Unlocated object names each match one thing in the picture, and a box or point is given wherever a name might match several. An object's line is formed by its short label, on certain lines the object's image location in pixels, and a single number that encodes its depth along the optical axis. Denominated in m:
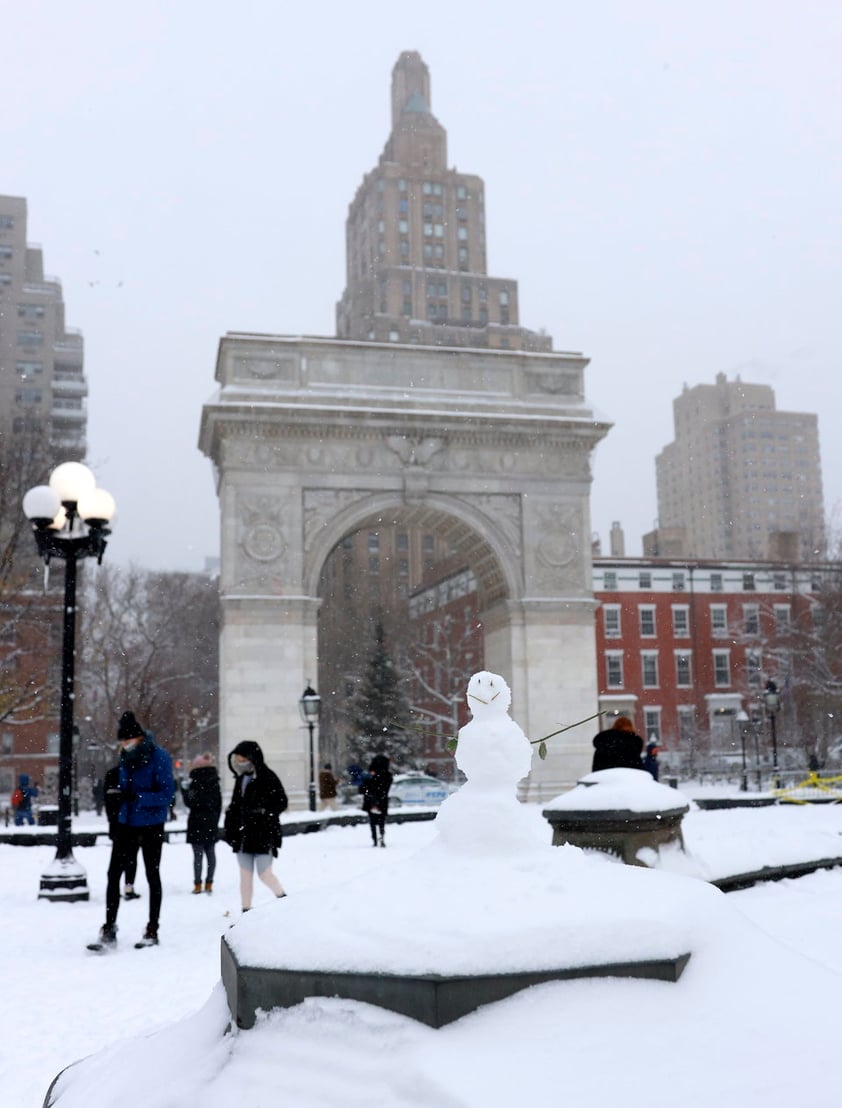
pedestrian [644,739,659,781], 22.01
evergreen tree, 40.72
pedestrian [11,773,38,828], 27.77
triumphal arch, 25.30
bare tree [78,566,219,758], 34.63
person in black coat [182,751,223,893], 11.00
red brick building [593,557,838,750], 48.50
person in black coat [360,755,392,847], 15.52
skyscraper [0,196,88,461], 72.44
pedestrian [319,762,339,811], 24.08
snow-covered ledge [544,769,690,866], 7.78
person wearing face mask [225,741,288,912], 8.87
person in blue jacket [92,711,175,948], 7.97
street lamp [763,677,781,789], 28.16
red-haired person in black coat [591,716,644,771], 9.37
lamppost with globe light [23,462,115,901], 11.03
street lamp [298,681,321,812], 22.39
